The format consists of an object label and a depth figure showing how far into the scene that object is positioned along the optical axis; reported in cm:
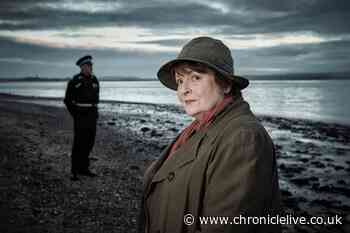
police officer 823
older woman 200
